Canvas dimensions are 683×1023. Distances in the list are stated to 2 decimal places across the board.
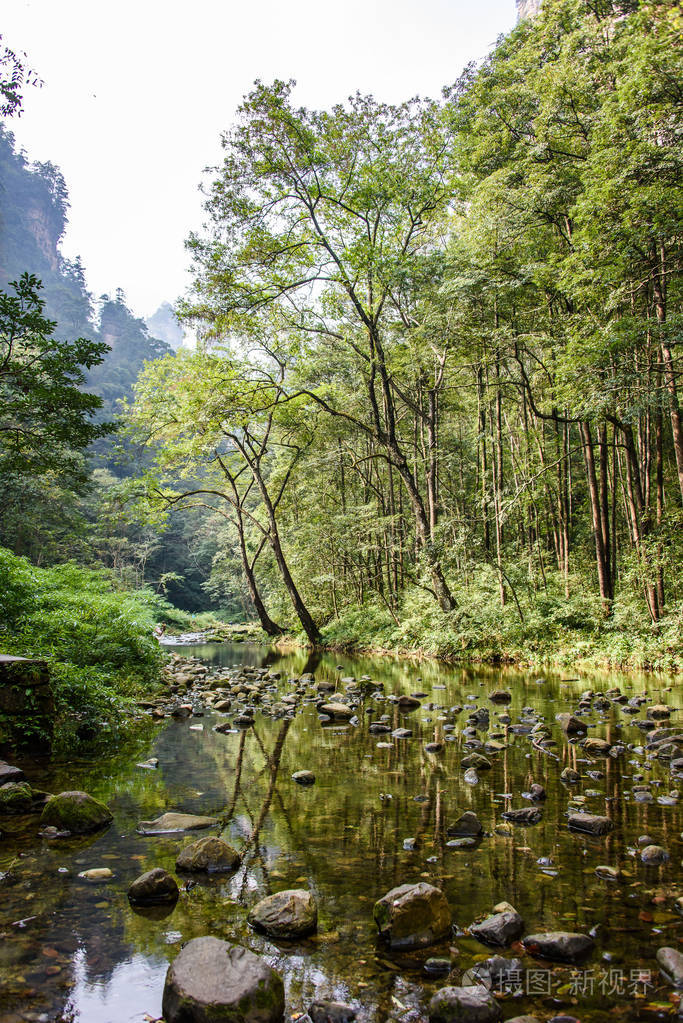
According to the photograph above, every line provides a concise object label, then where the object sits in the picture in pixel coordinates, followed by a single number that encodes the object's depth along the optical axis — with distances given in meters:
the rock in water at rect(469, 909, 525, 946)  2.59
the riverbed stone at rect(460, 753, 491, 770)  5.48
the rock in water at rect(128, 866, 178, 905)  3.10
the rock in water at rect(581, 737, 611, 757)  5.79
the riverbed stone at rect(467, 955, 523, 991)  2.31
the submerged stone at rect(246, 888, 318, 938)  2.71
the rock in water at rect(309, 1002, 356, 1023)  2.12
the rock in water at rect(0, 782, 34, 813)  4.49
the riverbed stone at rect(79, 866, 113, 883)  3.38
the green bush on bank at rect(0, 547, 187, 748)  6.97
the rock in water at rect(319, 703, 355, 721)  8.55
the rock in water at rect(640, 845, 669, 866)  3.32
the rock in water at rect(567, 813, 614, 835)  3.78
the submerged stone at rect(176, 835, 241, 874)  3.48
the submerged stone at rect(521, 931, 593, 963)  2.43
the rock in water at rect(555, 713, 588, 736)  6.72
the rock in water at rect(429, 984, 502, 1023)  2.06
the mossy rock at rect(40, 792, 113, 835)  4.17
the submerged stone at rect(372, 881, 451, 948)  2.63
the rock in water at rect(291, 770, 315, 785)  5.28
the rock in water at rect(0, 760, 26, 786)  4.88
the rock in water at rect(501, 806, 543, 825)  4.07
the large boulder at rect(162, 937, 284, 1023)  2.08
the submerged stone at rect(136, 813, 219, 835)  4.19
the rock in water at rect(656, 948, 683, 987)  2.25
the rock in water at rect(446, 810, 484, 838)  3.88
